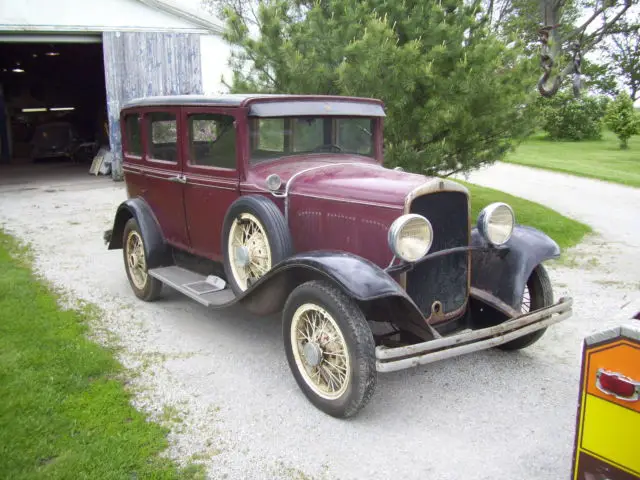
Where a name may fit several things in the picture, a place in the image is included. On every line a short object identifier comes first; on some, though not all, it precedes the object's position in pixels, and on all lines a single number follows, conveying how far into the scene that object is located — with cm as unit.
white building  1235
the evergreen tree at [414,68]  679
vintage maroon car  332
